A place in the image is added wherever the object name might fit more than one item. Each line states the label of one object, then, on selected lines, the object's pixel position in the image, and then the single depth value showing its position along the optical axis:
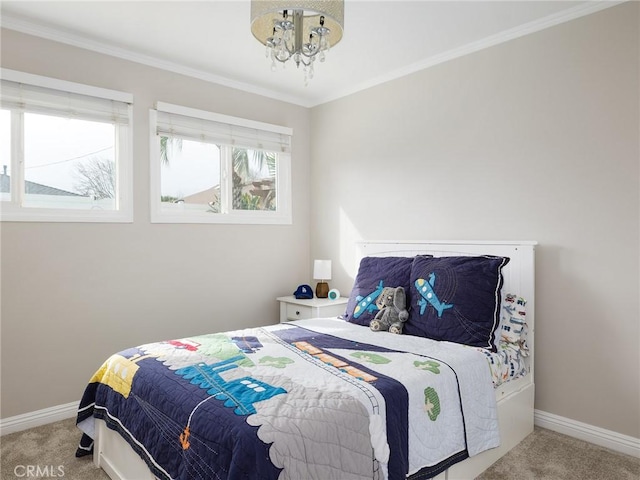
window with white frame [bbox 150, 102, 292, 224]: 3.45
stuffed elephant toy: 2.72
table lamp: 3.96
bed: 1.49
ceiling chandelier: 1.81
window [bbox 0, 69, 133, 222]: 2.81
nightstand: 3.62
